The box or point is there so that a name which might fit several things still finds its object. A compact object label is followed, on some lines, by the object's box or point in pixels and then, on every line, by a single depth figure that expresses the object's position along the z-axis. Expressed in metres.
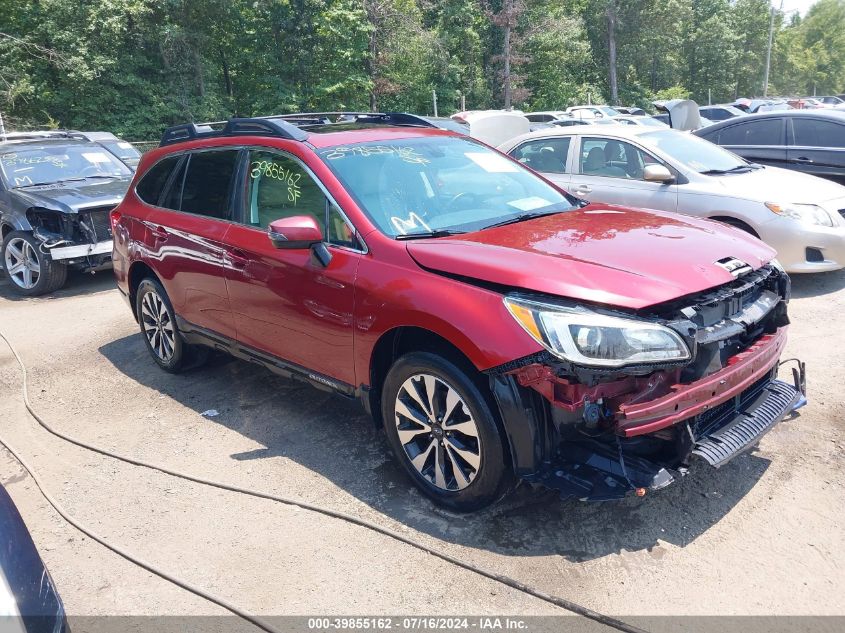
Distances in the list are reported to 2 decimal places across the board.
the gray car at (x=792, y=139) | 8.46
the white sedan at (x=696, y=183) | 6.49
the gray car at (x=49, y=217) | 8.46
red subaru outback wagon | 2.85
